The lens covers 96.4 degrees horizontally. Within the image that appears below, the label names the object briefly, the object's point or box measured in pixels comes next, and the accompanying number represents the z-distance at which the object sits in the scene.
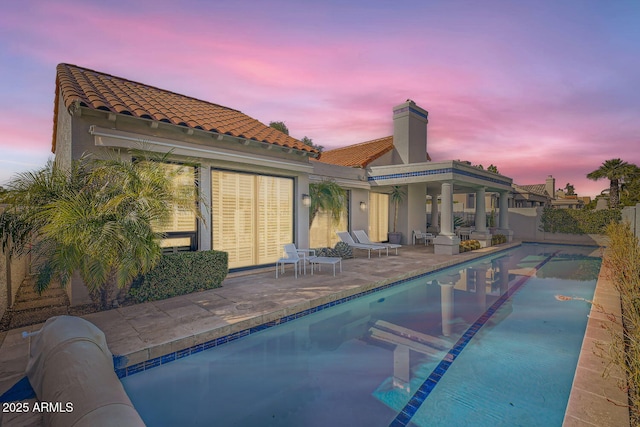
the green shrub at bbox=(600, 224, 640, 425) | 2.54
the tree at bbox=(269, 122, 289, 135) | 31.61
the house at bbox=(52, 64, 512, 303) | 6.49
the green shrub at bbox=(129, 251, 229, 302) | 6.14
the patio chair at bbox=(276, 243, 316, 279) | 8.30
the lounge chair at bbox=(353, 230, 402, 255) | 13.57
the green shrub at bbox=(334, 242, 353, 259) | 11.64
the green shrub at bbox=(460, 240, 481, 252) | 14.22
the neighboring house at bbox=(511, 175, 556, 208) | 27.64
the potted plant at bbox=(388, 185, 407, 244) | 16.45
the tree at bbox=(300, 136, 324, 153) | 40.72
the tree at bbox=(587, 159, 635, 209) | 26.33
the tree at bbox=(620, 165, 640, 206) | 26.01
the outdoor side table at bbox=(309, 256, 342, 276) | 8.60
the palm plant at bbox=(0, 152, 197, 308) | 4.81
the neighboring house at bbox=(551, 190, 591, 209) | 38.62
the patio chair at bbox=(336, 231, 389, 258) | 12.23
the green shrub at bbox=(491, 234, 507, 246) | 16.98
